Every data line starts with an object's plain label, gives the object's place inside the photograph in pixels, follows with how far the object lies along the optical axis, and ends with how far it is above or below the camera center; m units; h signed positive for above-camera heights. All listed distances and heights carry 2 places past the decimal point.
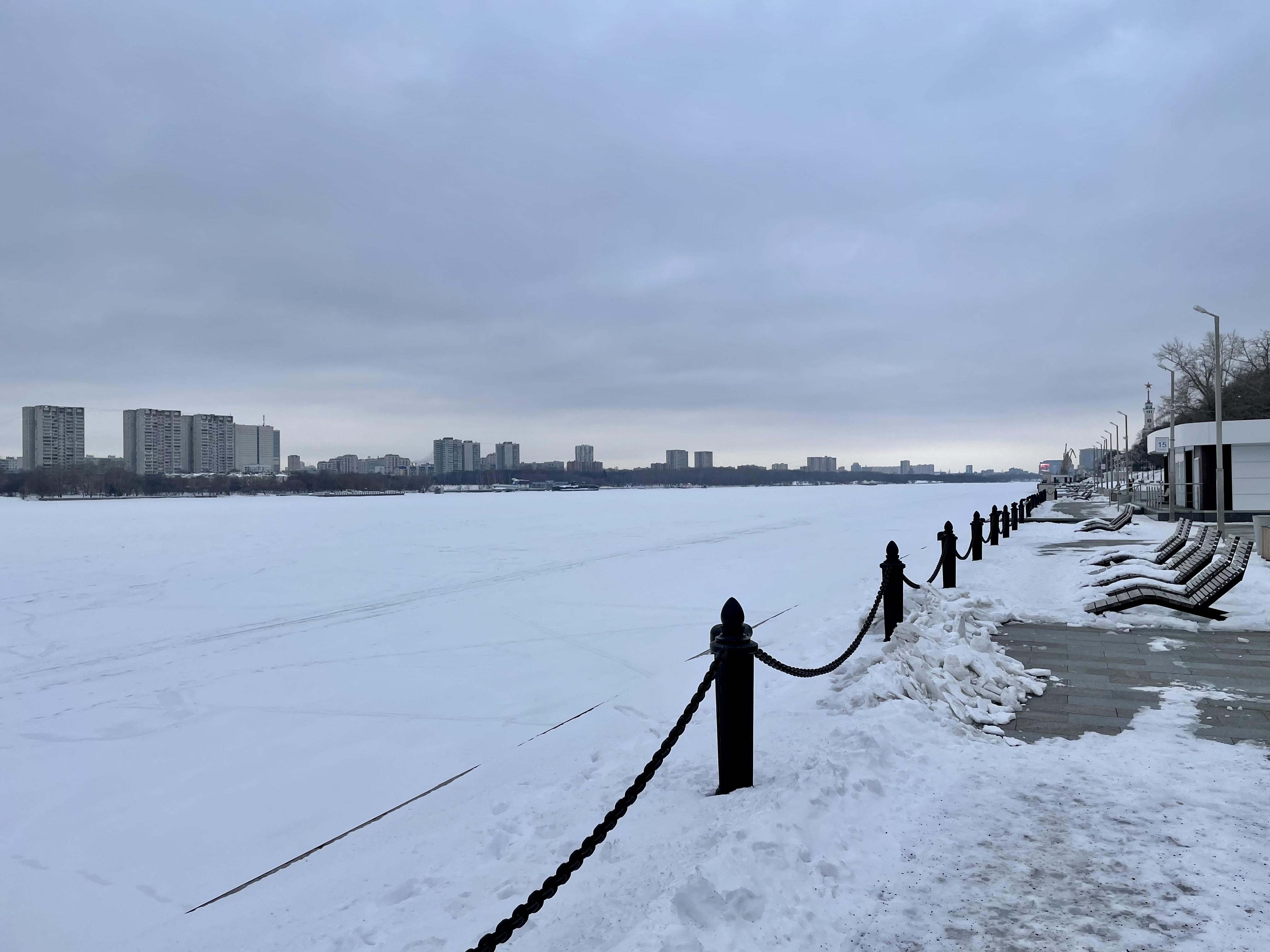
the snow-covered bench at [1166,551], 12.60 -1.33
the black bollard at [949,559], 11.44 -1.30
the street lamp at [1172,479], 25.64 -0.16
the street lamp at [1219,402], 19.61 +1.99
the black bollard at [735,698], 4.08 -1.22
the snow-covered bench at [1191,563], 10.10 -1.26
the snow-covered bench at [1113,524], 21.42 -1.45
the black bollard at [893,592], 7.73 -1.22
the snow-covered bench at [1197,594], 8.76 -1.44
